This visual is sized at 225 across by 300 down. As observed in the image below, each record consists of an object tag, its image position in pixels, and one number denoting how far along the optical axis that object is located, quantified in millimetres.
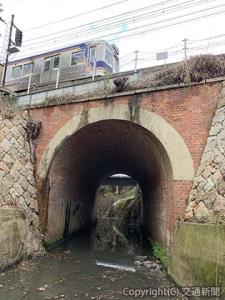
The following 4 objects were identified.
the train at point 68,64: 16266
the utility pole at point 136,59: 12405
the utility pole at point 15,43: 16750
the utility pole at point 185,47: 10232
